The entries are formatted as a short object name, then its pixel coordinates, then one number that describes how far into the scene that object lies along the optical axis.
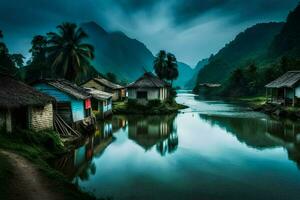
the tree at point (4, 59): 52.16
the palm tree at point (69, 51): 35.78
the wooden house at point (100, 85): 51.09
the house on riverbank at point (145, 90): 42.67
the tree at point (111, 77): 82.47
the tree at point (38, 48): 58.44
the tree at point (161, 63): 63.81
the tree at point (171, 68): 64.94
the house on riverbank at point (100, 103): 32.41
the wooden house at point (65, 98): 22.88
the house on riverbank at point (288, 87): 36.00
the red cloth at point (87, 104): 26.20
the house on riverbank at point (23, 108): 15.20
